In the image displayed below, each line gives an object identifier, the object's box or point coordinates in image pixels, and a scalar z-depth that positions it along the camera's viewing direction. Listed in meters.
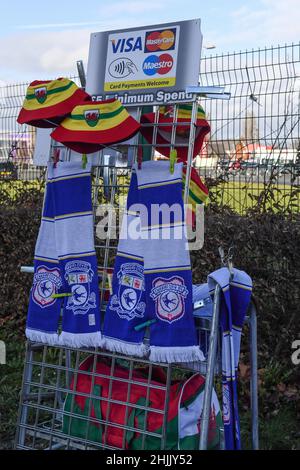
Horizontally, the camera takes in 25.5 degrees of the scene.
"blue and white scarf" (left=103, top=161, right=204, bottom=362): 3.18
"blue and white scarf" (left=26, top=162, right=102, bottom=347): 3.48
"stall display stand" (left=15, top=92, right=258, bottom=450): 3.17
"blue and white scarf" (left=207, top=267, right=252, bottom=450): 2.99
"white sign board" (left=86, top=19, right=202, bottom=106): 3.60
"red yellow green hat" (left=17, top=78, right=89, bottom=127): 3.47
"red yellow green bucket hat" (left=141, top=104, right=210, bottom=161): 3.62
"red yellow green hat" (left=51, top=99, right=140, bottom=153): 3.23
